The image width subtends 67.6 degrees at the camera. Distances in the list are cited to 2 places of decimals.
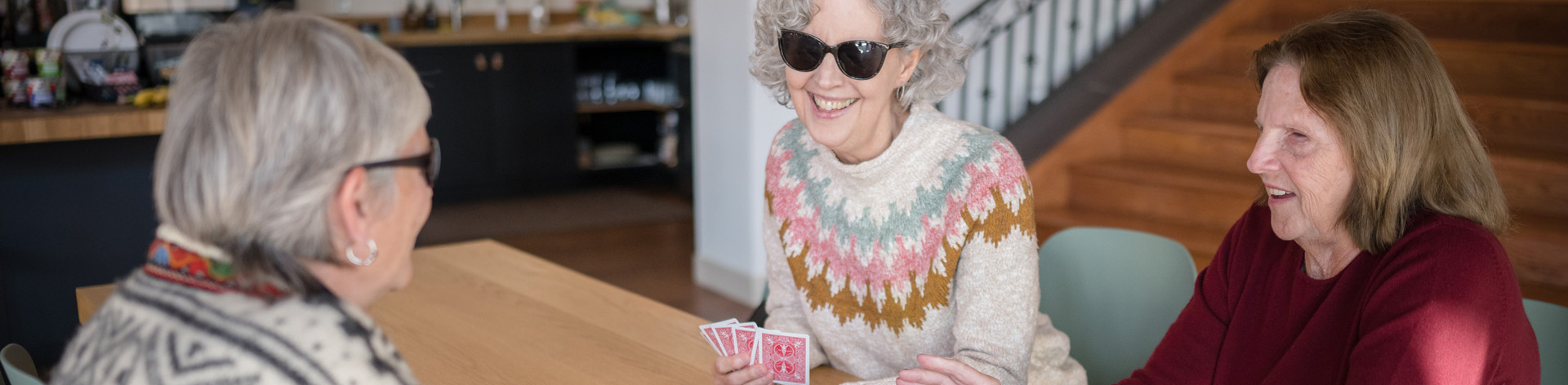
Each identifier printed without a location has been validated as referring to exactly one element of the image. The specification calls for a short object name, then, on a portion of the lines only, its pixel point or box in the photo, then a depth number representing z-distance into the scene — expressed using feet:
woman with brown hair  4.23
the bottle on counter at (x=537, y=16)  22.74
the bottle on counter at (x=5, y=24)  16.34
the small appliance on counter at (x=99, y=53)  12.23
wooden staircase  11.97
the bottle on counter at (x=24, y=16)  16.25
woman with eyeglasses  3.14
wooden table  5.44
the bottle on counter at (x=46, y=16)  16.29
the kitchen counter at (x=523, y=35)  19.88
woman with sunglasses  5.31
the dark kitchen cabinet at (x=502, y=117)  20.30
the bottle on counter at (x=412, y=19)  21.26
